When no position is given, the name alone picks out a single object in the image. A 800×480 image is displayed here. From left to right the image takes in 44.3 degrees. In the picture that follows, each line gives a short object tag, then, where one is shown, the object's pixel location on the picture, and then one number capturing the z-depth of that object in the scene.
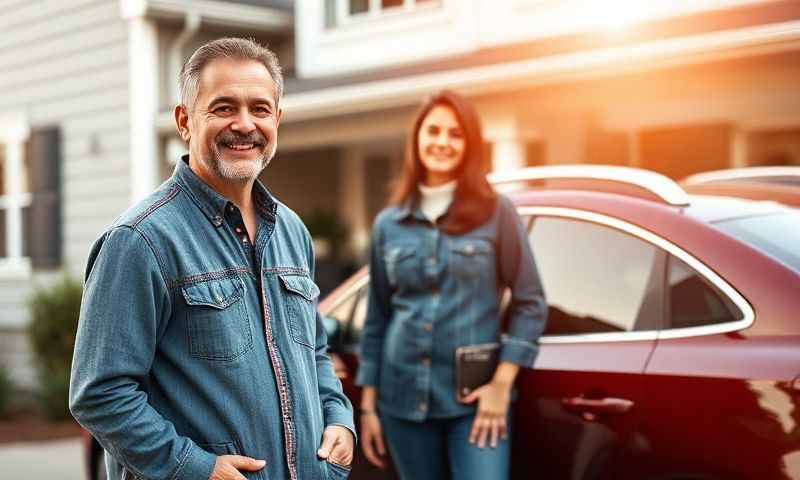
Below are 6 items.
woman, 3.38
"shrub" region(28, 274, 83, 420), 9.59
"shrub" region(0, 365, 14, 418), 10.02
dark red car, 2.89
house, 6.98
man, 2.05
